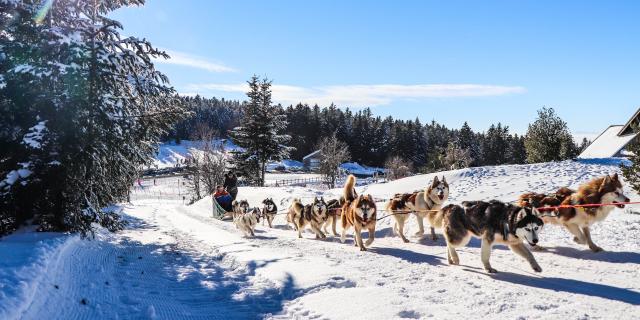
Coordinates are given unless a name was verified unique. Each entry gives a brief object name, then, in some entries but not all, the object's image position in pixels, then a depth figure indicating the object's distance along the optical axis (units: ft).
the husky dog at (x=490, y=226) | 18.79
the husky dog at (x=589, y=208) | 23.40
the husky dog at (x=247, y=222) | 42.32
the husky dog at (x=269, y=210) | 53.84
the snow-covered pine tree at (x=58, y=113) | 29.32
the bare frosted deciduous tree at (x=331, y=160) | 172.86
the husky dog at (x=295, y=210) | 42.32
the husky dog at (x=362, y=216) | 30.14
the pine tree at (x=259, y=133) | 120.26
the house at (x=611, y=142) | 103.24
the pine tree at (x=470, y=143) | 282.23
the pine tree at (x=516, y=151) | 259.39
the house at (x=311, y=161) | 280.96
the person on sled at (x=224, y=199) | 68.53
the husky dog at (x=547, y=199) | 26.59
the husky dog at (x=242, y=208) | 46.95
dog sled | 65.26
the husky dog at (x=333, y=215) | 39.87
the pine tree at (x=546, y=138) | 134.41
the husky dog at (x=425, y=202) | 33.22
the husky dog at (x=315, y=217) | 38.83
